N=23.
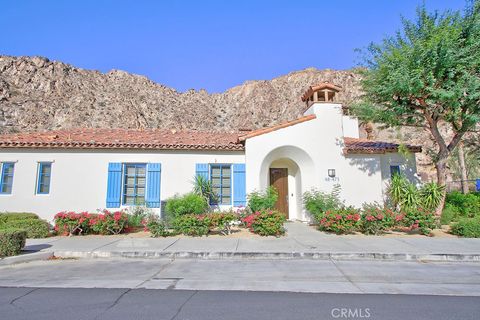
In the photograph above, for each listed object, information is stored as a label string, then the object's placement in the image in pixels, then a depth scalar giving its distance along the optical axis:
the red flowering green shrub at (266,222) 9.51
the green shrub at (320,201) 11.16
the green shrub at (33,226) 9.46
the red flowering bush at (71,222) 9.70
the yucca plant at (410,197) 10.94
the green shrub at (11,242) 6.92
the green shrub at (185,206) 10.27
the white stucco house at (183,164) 11.25
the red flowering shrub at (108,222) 9.79
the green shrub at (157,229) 9.55
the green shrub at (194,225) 9.55
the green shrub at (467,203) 12.57
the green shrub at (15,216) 9.79
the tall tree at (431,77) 9.80
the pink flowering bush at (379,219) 9.57
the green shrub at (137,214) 10.78
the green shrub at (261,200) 10.76
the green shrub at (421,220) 9.59
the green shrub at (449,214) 11.53
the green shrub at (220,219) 9.69
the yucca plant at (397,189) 11.36
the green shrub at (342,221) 9.69
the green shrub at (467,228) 9.31
